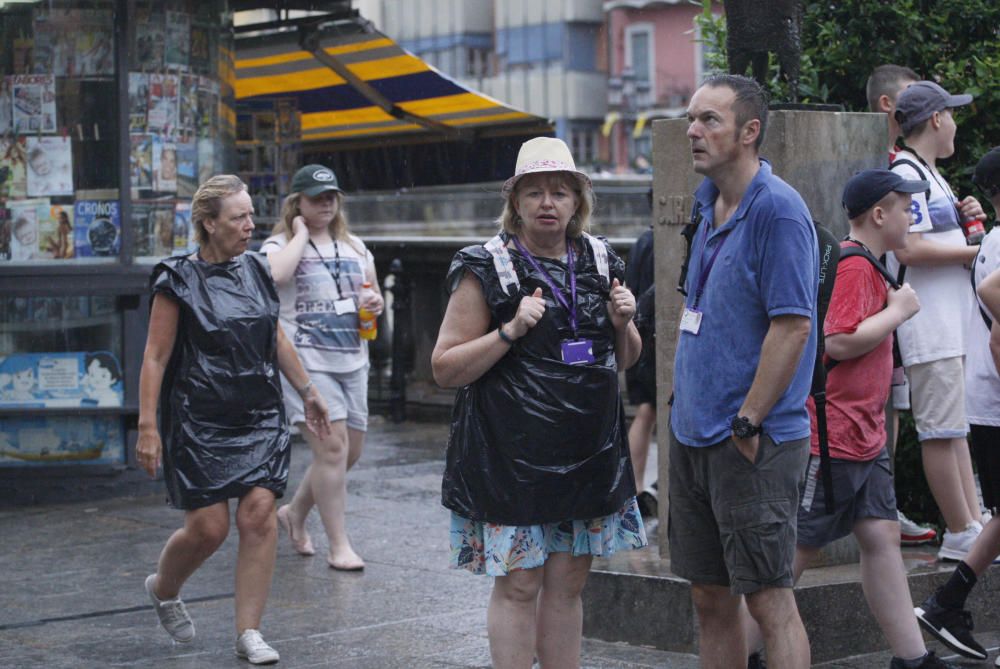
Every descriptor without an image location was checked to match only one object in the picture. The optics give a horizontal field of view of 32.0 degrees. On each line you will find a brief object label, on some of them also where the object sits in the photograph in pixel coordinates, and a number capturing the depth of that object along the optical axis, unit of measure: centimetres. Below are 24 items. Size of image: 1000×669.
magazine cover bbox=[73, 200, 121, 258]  1013
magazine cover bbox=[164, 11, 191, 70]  1038
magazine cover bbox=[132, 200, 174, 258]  1029
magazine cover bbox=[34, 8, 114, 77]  1000
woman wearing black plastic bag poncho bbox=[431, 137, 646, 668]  505
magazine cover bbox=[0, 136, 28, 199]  1000
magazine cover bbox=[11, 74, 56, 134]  999
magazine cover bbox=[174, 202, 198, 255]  1044
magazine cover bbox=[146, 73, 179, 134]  1030
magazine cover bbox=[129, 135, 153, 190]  1025
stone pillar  638
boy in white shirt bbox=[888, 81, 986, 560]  669
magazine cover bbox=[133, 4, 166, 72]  1023
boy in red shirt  555
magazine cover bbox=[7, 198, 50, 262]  1002
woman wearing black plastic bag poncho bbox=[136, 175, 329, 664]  634
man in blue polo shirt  462
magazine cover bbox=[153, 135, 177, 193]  1033
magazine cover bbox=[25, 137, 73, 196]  1002
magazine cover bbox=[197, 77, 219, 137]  1059
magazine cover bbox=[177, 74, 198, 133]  1045
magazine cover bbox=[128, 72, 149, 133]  1022
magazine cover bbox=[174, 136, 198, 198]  1045
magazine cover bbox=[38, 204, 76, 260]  1005
